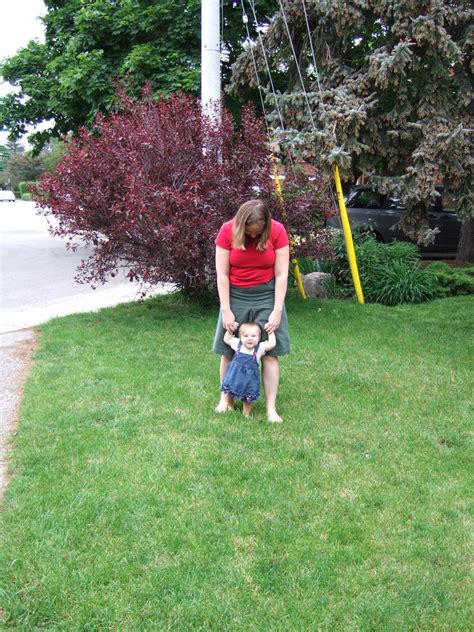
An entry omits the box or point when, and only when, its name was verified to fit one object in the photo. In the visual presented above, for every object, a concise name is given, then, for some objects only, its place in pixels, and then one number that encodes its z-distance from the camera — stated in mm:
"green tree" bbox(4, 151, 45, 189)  75244
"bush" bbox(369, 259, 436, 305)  9188
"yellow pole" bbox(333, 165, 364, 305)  8764
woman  4340
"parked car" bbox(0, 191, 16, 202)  58300
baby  4402
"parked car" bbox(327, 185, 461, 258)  12930
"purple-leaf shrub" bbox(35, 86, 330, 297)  7027
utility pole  8172
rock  9344
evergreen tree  9250
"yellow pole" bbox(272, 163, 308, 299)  7754
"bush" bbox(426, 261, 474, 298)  9562
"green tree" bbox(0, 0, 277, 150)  12039
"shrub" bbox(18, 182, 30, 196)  66912
